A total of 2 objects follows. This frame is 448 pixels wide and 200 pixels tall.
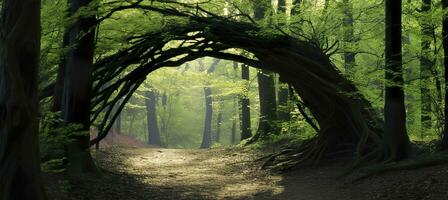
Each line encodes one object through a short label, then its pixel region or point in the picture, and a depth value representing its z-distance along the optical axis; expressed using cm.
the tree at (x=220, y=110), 3455
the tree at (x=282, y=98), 1652
